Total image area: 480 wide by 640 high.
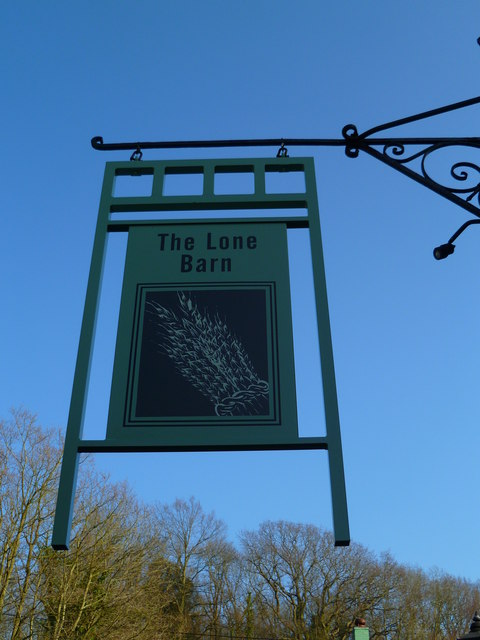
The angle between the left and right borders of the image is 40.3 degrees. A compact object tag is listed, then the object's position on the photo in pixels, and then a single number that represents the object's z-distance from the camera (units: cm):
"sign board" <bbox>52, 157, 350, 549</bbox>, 310
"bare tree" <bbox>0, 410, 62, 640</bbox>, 1934
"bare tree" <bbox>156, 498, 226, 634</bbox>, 3778
